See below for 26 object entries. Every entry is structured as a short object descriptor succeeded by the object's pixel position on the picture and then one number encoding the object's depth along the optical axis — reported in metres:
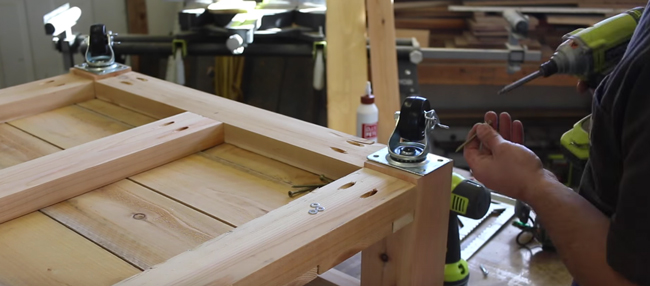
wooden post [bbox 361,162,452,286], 0.92
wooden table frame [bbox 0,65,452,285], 0.74
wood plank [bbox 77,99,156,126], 1.29
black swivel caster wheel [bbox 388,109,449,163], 0.92
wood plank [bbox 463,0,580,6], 3.17
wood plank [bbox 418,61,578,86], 3.17
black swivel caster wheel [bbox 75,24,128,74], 1.43
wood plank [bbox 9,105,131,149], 1.19
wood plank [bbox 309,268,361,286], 1.09
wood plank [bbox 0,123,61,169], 1.09
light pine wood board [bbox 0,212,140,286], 0.77
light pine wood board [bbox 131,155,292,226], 0.93
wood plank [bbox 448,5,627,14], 3.06
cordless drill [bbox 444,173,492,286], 1.08
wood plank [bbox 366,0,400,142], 2.29
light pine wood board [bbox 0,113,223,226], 0.93
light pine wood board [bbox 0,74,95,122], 1.28
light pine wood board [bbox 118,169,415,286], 0.70
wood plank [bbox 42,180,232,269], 0.84
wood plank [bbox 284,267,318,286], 0.76
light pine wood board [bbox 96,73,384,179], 1.04
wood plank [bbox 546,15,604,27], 3.05
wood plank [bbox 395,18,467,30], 3.26
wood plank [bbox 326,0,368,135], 2.26
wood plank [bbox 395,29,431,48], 3.18
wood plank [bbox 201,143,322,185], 1.04
